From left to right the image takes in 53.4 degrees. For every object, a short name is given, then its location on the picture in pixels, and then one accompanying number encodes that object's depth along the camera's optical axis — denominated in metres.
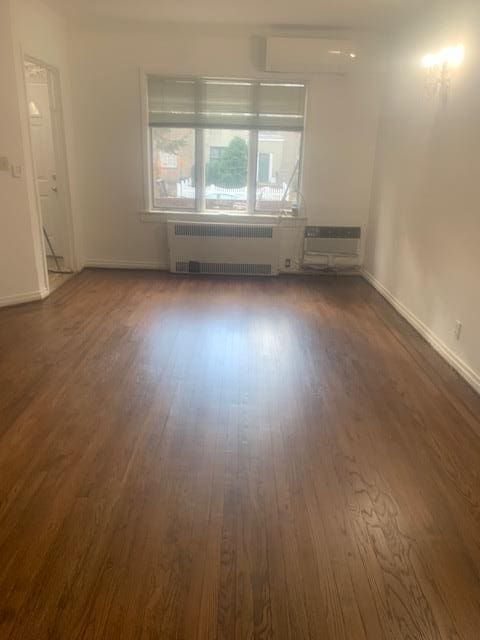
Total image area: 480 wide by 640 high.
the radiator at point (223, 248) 5.58
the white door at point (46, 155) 5.07
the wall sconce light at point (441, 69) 3.52
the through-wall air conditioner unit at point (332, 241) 5.71
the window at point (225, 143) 5.31
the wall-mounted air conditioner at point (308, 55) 4.90
